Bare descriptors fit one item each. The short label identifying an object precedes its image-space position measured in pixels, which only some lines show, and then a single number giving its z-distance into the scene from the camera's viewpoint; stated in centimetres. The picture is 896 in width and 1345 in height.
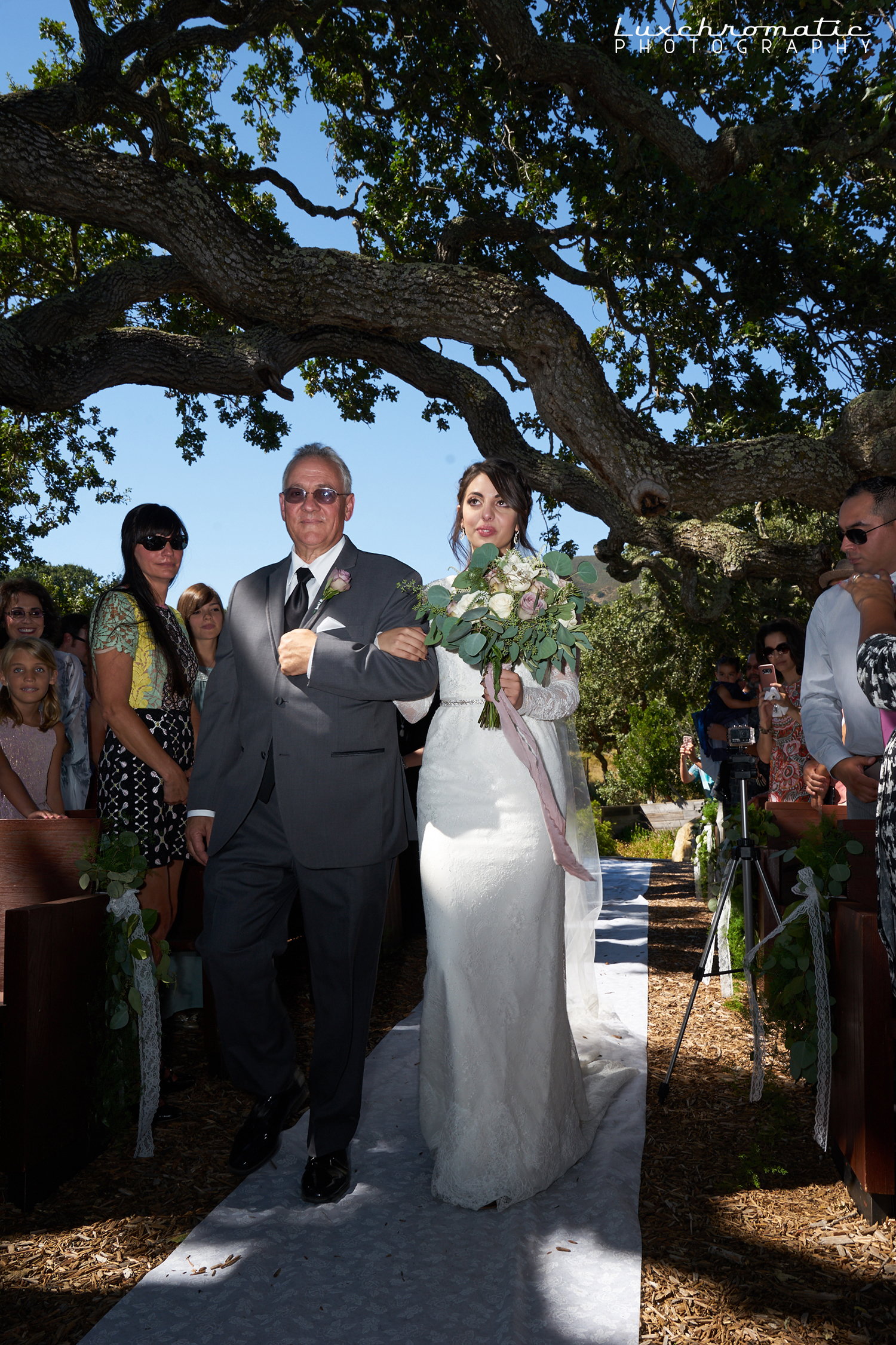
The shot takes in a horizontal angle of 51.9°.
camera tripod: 454
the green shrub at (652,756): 2283
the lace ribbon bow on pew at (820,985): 342
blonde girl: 526
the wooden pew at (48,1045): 324
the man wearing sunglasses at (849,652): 400
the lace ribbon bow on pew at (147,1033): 372
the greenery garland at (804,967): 355
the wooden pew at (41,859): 387
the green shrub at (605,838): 1675
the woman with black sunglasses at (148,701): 414
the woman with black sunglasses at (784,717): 720
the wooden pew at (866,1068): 304
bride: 329
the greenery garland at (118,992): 373
